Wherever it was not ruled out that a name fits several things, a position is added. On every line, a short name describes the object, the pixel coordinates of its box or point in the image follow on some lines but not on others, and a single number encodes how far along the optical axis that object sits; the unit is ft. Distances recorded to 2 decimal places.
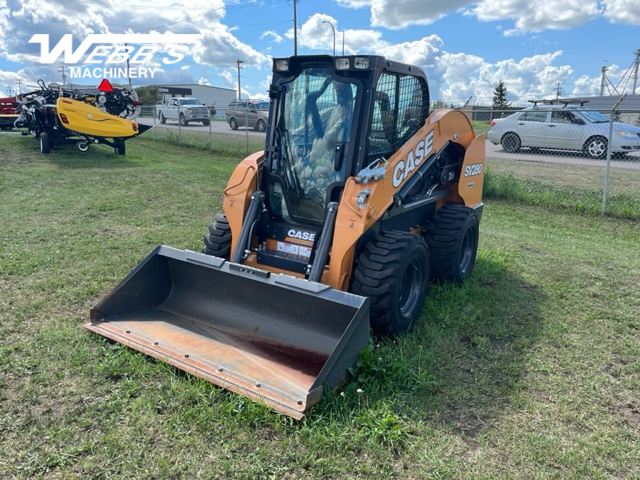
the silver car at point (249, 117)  79.90
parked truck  93.04
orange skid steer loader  12.25
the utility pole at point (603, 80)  136.82
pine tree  184.10
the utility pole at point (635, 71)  129.70
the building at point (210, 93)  223.18
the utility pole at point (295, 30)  119.06
